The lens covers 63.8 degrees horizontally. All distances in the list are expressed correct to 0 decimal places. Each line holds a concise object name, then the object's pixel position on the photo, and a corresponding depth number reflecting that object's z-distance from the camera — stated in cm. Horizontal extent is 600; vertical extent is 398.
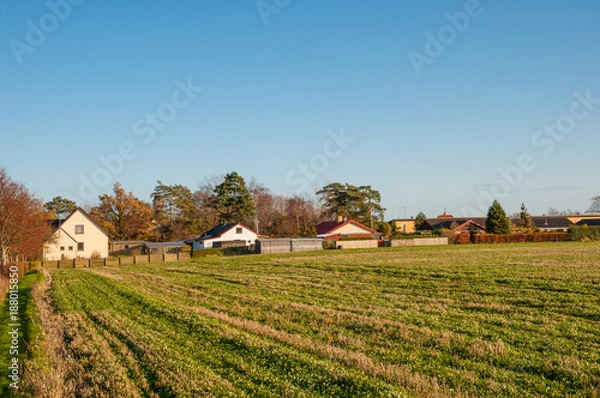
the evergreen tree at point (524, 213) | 11732
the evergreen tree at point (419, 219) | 12319
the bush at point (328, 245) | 6869
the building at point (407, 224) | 13129
